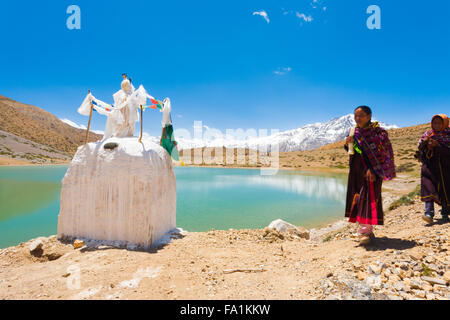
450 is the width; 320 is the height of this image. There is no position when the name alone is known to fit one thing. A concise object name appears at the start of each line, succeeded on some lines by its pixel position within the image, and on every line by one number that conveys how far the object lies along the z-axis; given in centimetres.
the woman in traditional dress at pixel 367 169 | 405
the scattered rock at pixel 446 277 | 262
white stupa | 564
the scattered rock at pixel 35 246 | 552
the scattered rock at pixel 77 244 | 565
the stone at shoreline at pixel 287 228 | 778
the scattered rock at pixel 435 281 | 259
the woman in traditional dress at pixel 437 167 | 487
